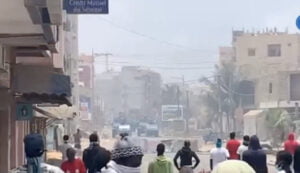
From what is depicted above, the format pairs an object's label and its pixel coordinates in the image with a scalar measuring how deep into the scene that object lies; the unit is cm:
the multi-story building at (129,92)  16338
